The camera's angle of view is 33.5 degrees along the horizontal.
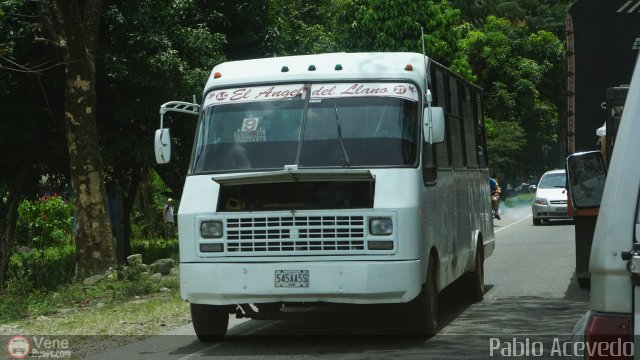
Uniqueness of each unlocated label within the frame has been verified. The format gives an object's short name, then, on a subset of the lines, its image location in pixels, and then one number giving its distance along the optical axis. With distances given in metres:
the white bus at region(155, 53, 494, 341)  9.58
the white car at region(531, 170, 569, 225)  33.50
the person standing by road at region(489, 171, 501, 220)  34.88
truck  13.03
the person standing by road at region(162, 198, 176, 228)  39.12
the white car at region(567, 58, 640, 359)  3.63
